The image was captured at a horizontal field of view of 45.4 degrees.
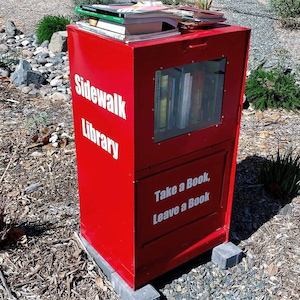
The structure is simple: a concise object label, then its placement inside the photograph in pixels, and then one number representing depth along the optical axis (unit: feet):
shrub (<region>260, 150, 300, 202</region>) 9.65
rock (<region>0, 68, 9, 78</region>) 15.38
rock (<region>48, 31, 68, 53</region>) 18.42
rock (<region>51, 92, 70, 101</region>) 13.94
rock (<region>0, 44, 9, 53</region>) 18.80
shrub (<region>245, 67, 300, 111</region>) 13.67
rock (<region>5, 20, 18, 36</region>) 21.12
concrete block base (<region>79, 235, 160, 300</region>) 7.17
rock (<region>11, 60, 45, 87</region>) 14.71
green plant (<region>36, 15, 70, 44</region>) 19.77
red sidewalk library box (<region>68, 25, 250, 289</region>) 6.10
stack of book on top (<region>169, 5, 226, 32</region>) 6.50
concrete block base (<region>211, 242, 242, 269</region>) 8.06
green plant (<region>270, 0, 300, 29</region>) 22.78
